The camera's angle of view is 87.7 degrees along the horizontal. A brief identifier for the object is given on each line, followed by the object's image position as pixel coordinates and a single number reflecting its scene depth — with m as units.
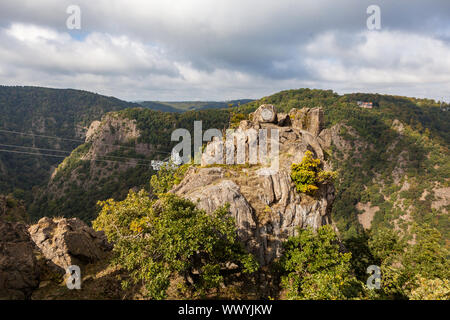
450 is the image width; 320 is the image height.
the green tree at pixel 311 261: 19.70
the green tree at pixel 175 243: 14.89
